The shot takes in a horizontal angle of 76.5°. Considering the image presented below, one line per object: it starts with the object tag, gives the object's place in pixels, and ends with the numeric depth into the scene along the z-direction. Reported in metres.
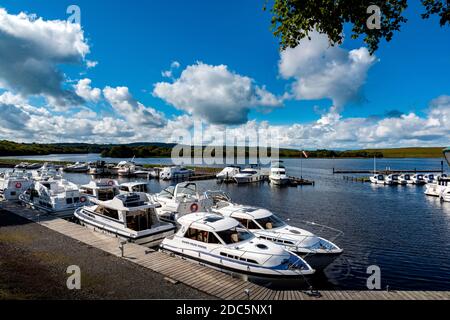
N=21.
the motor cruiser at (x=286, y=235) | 15.94
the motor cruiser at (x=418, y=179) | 64.62
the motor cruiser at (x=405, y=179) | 64.81
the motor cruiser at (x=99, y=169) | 85.56
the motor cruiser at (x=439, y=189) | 42.92
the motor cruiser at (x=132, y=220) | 18.41
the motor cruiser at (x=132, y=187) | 37.89
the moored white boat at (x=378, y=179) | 65.88
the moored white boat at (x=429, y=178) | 65.00
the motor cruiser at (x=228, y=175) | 70.31
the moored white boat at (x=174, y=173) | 73.31
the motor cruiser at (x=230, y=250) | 13.14
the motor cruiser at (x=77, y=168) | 93.31
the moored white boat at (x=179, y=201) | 23.31
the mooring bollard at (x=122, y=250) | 14.30
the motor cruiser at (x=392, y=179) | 64.22
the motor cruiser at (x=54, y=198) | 25.33
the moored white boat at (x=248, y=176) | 66.56
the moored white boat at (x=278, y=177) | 63.44
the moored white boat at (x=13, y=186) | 31.37
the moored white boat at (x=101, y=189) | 30.16
